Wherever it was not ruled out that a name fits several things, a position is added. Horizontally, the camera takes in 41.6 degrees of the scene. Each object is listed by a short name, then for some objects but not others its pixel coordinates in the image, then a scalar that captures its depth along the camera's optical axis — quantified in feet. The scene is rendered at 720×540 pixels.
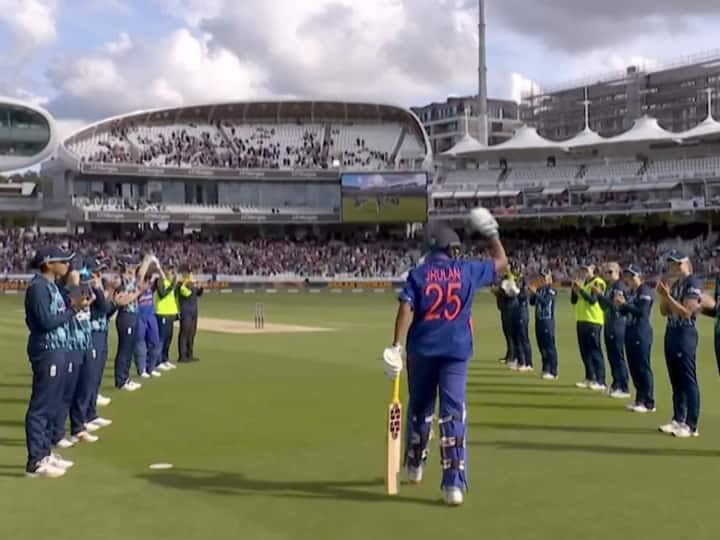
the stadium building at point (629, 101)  274.16
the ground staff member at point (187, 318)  60.18
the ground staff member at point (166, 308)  55.52
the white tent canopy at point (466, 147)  250.98
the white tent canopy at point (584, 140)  230.68
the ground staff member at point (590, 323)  46.19
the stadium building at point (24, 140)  230.48
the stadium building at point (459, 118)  396.57
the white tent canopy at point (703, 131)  212.84
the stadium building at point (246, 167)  221.05
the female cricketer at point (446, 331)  24.56
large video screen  220.84
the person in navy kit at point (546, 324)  52.03
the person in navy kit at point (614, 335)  42.88
